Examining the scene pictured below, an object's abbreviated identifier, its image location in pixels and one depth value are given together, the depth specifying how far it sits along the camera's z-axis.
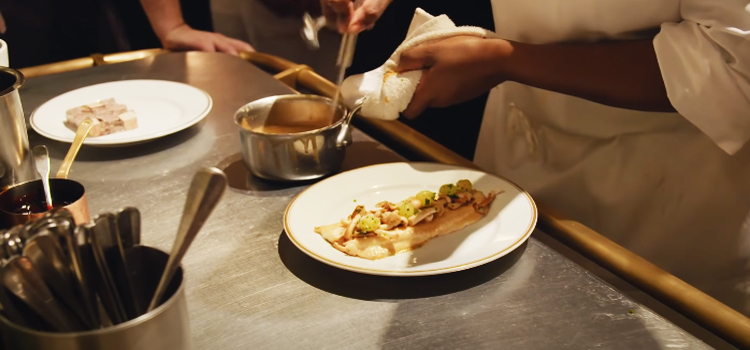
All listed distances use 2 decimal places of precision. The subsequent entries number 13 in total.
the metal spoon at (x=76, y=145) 0.96
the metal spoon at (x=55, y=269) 0.52
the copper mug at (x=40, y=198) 0.80
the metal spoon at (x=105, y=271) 0.56
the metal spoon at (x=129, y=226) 0.57
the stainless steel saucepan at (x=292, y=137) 1.08
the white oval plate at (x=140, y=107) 1.29
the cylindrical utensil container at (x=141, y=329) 0.53
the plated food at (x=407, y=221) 0.92
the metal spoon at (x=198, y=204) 0.55
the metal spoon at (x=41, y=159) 0.88
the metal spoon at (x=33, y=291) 0.52
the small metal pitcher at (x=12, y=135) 0.86
